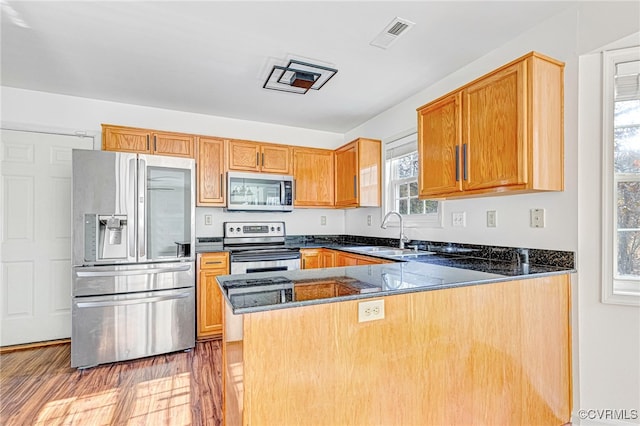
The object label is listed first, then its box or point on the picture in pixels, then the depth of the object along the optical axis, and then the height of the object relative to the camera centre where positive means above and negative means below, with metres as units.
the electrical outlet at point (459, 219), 2.54 -0.05
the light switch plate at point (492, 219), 2.26 -0.05
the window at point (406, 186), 3.04 +0.30
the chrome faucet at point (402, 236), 3.15 -0.24
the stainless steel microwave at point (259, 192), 3.59 +0.25
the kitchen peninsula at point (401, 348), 1.09 -0.56
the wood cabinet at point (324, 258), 3.26 -0.51
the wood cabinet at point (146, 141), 3.12 +0.74
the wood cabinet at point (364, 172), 3.63 +0.47
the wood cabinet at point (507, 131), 1.70 +0.48
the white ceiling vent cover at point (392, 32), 1.99 +1.20
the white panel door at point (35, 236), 2.96 -0.22
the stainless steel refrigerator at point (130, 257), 2.61 -0.39
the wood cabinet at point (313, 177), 3.99 +0.47
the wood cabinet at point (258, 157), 3.64 +0.67
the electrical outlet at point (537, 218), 1.95 -0.03
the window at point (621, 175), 1.66 +0.20
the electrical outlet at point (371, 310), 1.22 -0.38
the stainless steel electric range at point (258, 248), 3.26 -0.40
